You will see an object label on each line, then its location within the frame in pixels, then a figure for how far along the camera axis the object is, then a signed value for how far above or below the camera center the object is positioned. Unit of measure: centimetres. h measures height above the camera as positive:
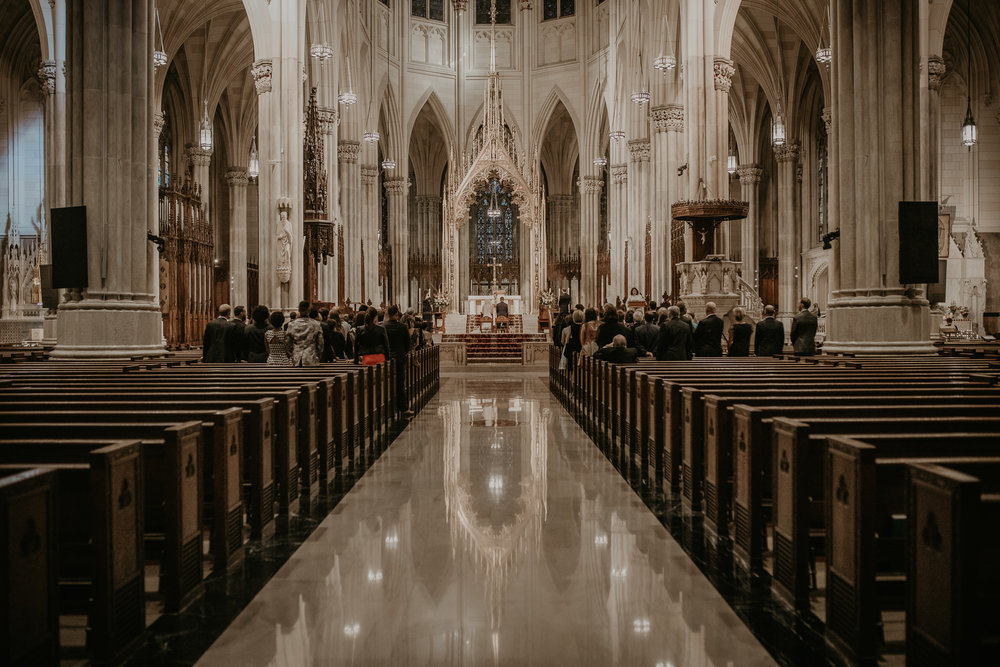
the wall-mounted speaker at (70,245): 1040 +112
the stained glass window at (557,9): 3634 +1477
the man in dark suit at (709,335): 1119 -19
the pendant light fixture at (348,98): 2300 +672
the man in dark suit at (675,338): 1036 -21
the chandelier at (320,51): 2067 +730
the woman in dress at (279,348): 948 -26
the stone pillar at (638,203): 2594 +405
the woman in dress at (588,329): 1352 -10
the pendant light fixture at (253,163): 3133 +669
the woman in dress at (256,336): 973 -11
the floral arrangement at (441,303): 2922 +82
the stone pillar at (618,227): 3012 +384
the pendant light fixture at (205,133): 2625 +659
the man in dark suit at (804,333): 1127 -18
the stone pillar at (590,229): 3566 +435
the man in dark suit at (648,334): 1191 -17
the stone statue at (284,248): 1742 +176
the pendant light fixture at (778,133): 2288 +554
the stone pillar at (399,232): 3556 +428
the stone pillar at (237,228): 2914 +399
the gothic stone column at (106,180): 1045 +202
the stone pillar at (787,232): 2967 +347
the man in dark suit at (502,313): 2769 +41
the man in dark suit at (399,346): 1072 -29
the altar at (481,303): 3231 +89
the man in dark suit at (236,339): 1016 -15
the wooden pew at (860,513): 280 -74
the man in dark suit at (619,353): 954 -37
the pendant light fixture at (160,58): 1977 +687
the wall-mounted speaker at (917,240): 1000 +103
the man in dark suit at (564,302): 2380 +66
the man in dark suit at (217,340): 1003 -16
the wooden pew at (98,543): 234 -77
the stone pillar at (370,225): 3084 +408
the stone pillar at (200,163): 2780 +592
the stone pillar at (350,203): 2725 +429
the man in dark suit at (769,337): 1163 -23
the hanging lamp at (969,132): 1884 +455
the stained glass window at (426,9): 3653 +1484
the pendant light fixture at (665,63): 2005 +670
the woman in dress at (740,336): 1150 -21
